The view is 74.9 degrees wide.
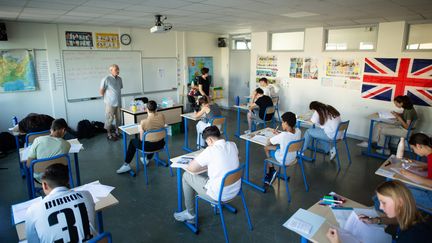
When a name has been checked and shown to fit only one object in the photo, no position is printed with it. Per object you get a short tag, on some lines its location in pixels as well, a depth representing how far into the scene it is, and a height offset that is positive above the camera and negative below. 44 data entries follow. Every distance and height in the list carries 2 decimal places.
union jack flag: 5.74 -0.29
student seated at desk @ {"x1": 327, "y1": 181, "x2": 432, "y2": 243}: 1.79 -0.93
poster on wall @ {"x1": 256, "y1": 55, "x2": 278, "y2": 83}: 8.35 -0.06
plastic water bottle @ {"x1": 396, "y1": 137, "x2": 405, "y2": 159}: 3.37 -1.00
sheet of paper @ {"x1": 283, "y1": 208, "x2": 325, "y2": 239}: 2.03 -1.16
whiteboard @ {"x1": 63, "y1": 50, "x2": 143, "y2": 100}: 6.85 -0.11
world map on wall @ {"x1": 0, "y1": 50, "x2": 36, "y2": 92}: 5.96 -0.14
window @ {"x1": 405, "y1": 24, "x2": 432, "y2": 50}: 5.73 +0.58
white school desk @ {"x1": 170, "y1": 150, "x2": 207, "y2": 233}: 3.20 -1.39
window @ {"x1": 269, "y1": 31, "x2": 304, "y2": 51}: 8.00 +0.69
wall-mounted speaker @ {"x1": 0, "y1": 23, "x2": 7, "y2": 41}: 5.70 +0.64
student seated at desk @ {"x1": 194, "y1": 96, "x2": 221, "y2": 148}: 5.35 -0.90
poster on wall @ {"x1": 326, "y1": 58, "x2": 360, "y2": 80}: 6.70 -0.06
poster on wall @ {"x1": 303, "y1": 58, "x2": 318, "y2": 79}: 7.40 -0.07
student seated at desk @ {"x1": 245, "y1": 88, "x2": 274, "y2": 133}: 6.40 -0.92
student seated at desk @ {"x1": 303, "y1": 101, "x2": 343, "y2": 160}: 4.98 -0.95
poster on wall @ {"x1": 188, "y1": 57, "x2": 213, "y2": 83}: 9.33 +0.00
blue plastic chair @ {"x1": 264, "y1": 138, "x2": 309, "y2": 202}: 3.81 -1.15
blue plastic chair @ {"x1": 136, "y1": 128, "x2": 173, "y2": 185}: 4.38 -1.11
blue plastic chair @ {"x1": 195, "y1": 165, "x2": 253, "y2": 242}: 2.81 -1.16
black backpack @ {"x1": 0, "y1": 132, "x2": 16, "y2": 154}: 5.75 -1.58
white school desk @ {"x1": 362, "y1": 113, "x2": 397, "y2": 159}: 5.55 -1.36
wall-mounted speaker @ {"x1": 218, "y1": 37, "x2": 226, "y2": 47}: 9.80 +0.79
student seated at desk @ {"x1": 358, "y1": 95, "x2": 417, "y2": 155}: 5.26 -1.04
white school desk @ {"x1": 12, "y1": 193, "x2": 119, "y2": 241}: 2.32 -1.14
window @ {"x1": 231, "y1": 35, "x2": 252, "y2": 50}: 9.42 +0.76
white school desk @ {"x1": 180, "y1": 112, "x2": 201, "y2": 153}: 5.70 -1.57
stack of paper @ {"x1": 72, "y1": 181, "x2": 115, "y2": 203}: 2.47 -1.11
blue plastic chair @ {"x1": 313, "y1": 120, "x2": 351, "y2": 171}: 4.98 -1.20
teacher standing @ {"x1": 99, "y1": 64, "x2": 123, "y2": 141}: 6.50 -0.73
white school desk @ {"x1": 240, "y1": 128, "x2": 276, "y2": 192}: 4.24 -1.37
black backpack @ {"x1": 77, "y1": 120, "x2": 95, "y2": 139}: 6.73 -1.53
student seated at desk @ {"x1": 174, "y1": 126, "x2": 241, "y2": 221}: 2.83 -1.00
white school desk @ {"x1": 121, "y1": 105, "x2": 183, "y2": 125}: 6.30 -1.15
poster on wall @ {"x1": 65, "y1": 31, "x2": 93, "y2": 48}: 6.70 +0.62
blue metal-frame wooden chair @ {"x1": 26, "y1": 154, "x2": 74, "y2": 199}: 3.08 -1.08
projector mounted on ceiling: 5.46 +0.75
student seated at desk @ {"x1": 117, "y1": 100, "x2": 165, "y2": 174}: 4.52 -1.20
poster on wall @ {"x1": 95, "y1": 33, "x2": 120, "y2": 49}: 7.16 +0.61
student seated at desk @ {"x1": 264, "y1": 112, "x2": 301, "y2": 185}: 3.87 -0.99
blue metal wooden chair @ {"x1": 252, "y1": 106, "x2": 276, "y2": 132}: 6.42 -1.06
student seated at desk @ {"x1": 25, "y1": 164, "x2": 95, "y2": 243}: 1.72 -0.92
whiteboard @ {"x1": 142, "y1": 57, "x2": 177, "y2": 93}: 8.25 -0.26
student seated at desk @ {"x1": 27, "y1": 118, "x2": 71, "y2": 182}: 3.20 -0.92
